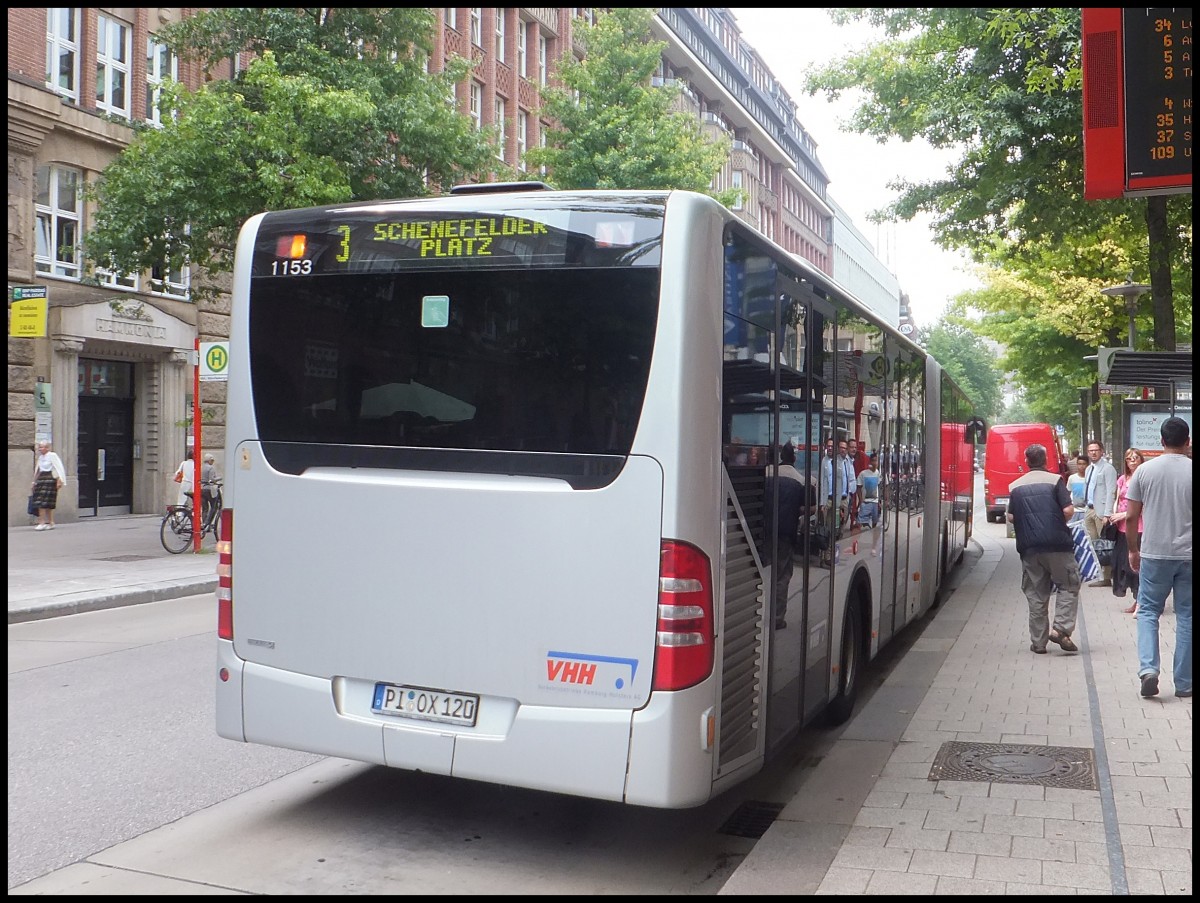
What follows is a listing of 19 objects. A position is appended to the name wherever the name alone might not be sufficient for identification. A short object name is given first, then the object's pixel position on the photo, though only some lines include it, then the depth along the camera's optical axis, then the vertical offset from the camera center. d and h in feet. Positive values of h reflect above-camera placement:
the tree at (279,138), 62.23 +16.38
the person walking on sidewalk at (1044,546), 33.35 -2.74
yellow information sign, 51.26 +5.20
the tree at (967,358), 260.01 +19.00
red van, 119.55 -0.91
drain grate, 17.87 -5.68
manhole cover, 19.89 -5.45
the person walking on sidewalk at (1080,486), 59.59 -2.06
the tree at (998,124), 51.39 +14.39
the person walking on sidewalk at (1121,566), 38.78 -3.93
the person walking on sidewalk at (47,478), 72.33 -2.22
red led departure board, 25.13 +7.07
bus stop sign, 59.36 +4.11
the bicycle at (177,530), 61.60 -4.51
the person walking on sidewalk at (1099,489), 51.67 -1.87
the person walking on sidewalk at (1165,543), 25.89 -2.07
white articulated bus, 14.80 -0.61
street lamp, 74.38 +9.62
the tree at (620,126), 94.07 +24.93
